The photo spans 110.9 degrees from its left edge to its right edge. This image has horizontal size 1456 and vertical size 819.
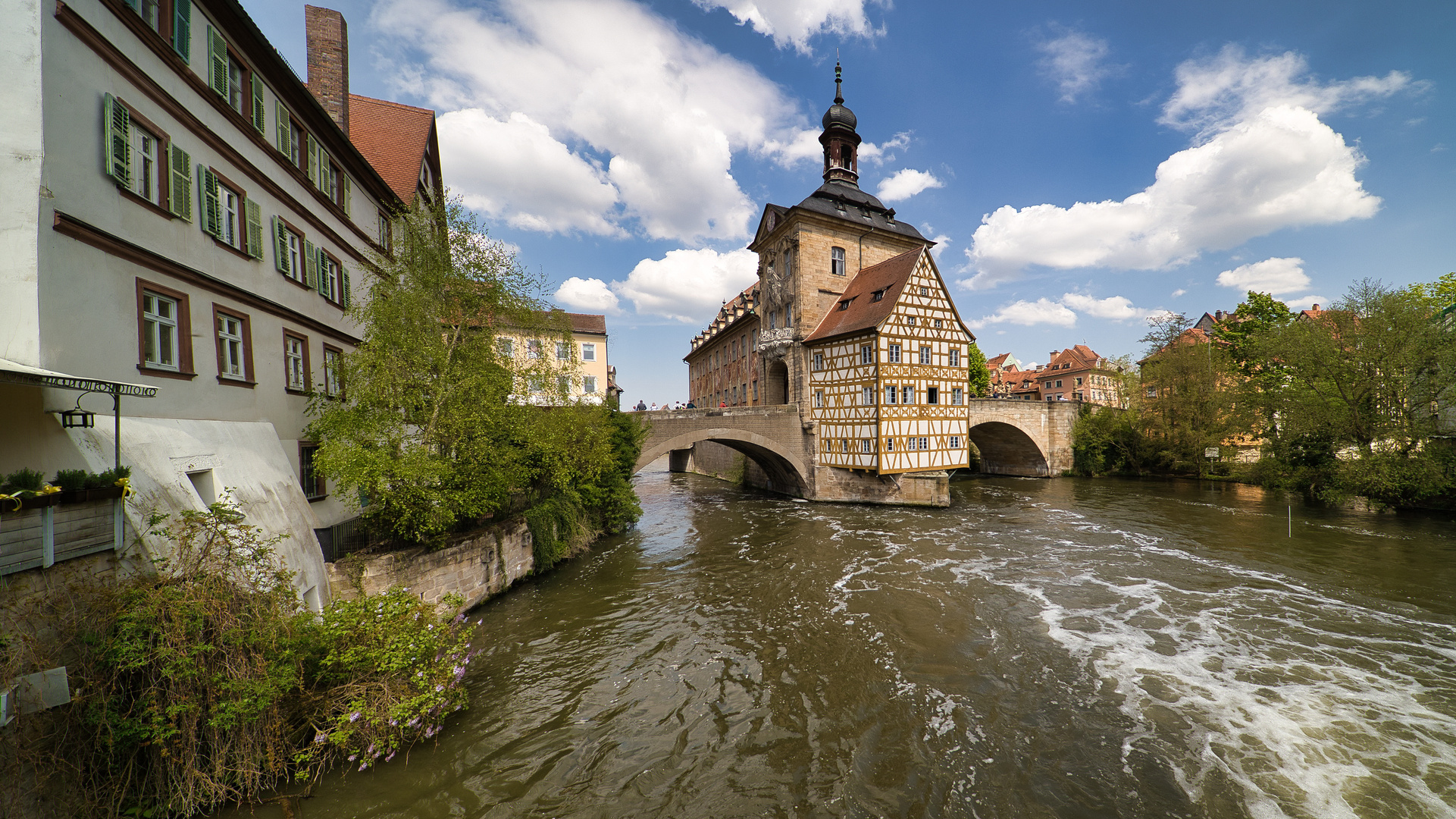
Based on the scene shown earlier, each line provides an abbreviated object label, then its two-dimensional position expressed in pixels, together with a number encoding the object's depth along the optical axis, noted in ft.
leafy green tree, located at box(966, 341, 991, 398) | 139.84
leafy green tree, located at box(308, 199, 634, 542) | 28.84
